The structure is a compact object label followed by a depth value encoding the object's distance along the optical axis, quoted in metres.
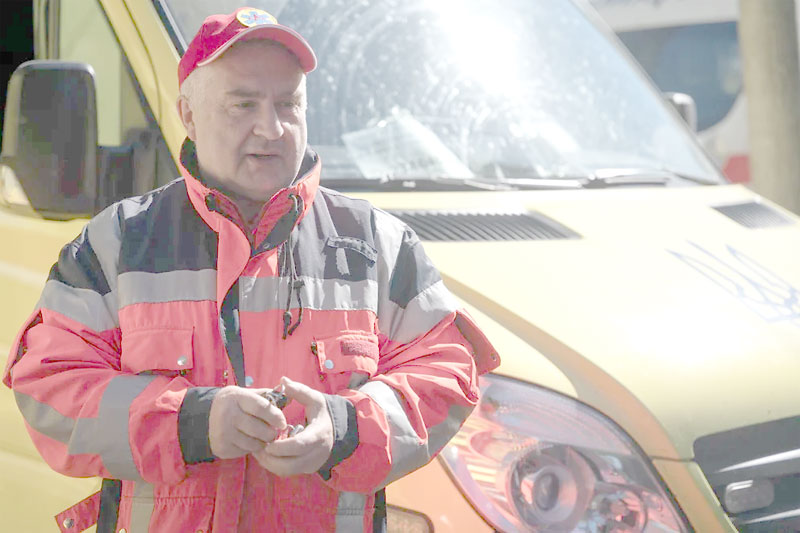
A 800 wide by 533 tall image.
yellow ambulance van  4.74
